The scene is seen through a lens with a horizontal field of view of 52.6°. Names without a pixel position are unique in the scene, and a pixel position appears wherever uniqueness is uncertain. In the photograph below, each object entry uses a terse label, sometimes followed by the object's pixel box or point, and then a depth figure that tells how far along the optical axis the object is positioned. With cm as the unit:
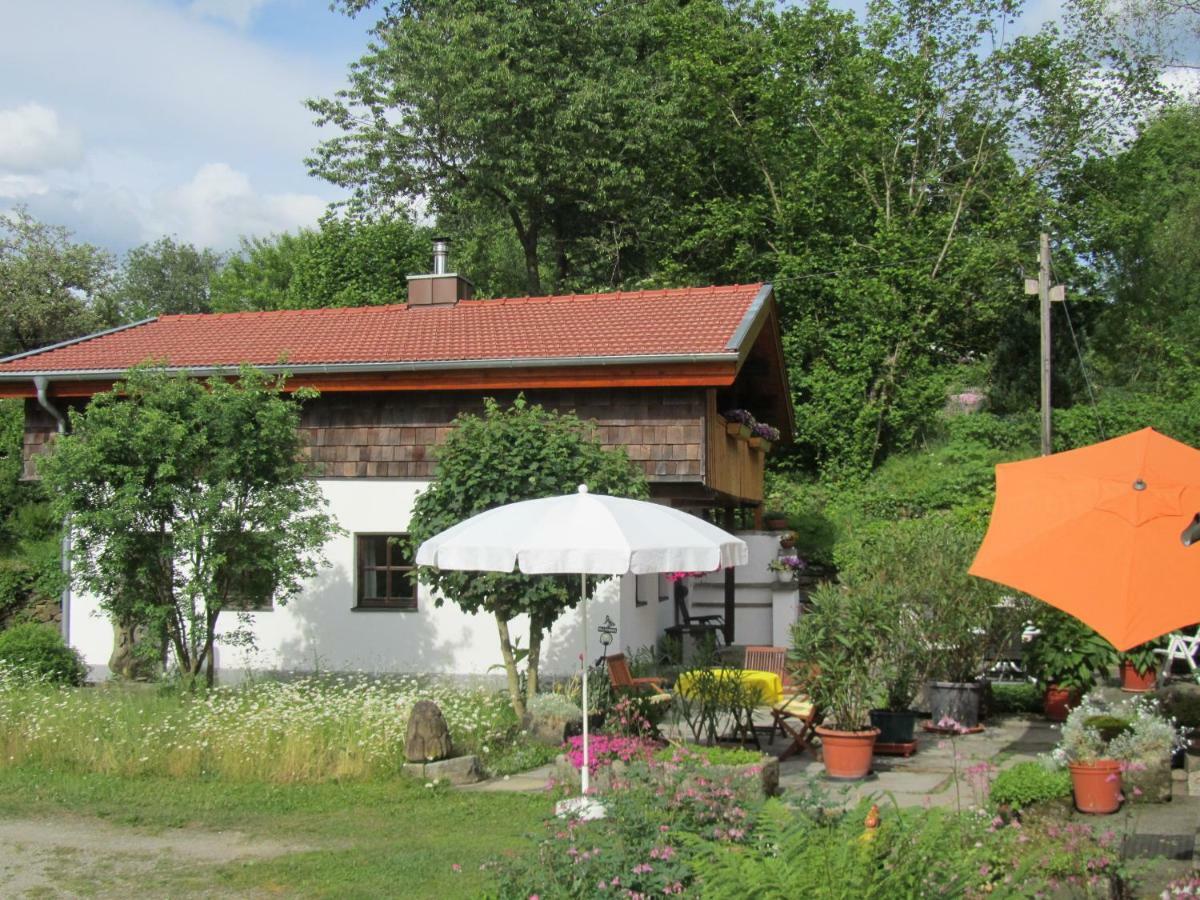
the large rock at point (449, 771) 937
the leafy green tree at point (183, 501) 1173
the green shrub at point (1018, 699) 1283
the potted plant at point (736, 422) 1648
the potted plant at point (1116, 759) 780
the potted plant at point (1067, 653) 1100
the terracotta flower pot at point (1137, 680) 1129
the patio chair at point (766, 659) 1255
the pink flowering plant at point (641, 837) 486
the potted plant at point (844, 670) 945
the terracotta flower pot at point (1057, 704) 1208
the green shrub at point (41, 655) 1433
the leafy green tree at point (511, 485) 1092
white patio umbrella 779
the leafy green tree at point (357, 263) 3170
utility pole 2089
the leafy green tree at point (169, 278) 5428
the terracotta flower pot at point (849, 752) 940
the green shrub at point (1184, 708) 998
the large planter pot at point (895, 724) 1052
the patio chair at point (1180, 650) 1166
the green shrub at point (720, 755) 773
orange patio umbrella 692
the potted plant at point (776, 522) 2069
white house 1433
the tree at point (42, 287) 3050
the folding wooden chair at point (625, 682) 1077
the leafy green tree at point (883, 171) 2672
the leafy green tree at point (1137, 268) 2725
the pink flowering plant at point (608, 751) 791
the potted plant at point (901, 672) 1053
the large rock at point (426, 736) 950
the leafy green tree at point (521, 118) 2598
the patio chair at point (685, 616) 1845
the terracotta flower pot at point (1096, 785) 779
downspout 1575
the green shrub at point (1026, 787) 752
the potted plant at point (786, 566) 1788
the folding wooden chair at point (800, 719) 1011
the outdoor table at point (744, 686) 1015
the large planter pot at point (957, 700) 1162
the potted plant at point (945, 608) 1171
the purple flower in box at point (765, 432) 1826
